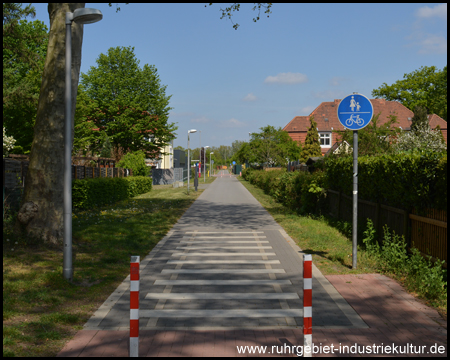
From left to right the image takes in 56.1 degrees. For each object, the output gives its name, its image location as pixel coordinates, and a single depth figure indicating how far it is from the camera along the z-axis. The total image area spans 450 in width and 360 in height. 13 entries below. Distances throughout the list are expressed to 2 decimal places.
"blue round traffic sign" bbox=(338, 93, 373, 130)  7.84
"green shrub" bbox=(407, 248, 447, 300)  5.96
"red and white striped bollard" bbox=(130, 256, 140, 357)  3.83
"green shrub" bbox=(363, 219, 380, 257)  8.64
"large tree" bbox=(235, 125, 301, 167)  53.16
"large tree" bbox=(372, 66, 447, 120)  63.46
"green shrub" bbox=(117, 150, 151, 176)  33.44
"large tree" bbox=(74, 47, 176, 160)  41.59
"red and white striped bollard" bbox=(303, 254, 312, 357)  3.80
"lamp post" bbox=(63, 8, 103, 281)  6.92
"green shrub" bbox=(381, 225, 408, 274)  7.46
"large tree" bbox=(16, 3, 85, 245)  8.88
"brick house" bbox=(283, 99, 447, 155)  68.56
